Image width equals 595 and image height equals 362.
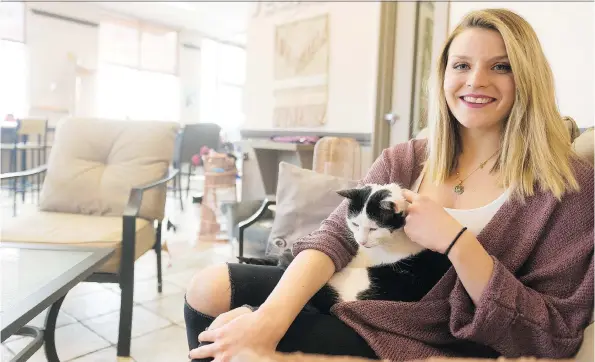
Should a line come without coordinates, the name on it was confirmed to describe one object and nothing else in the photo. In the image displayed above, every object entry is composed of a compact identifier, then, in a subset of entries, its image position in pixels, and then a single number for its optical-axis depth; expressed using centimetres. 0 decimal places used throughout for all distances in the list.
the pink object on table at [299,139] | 311
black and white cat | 90
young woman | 76
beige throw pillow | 162
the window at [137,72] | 744
